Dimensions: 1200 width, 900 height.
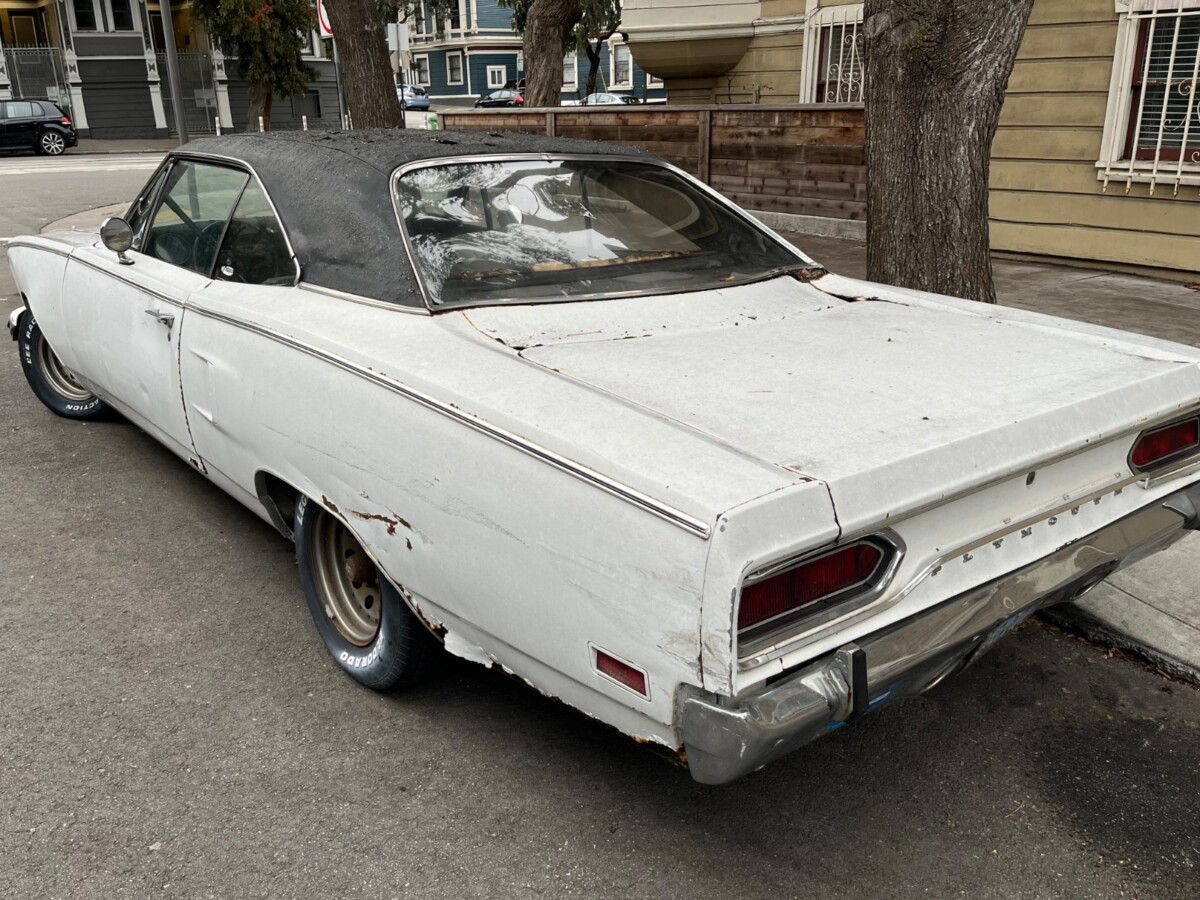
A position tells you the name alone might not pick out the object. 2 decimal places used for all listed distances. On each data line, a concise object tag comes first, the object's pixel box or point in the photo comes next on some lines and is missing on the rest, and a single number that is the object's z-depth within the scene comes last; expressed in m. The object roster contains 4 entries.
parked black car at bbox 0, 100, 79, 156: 26.58
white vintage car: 2.04
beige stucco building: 8.56
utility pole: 19.67
